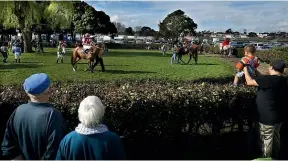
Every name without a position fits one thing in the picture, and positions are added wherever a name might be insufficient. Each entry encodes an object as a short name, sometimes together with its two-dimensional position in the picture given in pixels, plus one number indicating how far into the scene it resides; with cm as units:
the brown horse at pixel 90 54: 1153
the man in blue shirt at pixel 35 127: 199
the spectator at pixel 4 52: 1487
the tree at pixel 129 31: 7197
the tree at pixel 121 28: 6830
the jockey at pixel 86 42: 1184
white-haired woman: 180
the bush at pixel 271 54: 1638
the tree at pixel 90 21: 4271
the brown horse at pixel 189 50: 1602
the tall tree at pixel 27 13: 1965
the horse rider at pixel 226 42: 2191
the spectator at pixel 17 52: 1499
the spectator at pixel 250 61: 380
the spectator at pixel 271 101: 313
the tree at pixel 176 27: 4983
